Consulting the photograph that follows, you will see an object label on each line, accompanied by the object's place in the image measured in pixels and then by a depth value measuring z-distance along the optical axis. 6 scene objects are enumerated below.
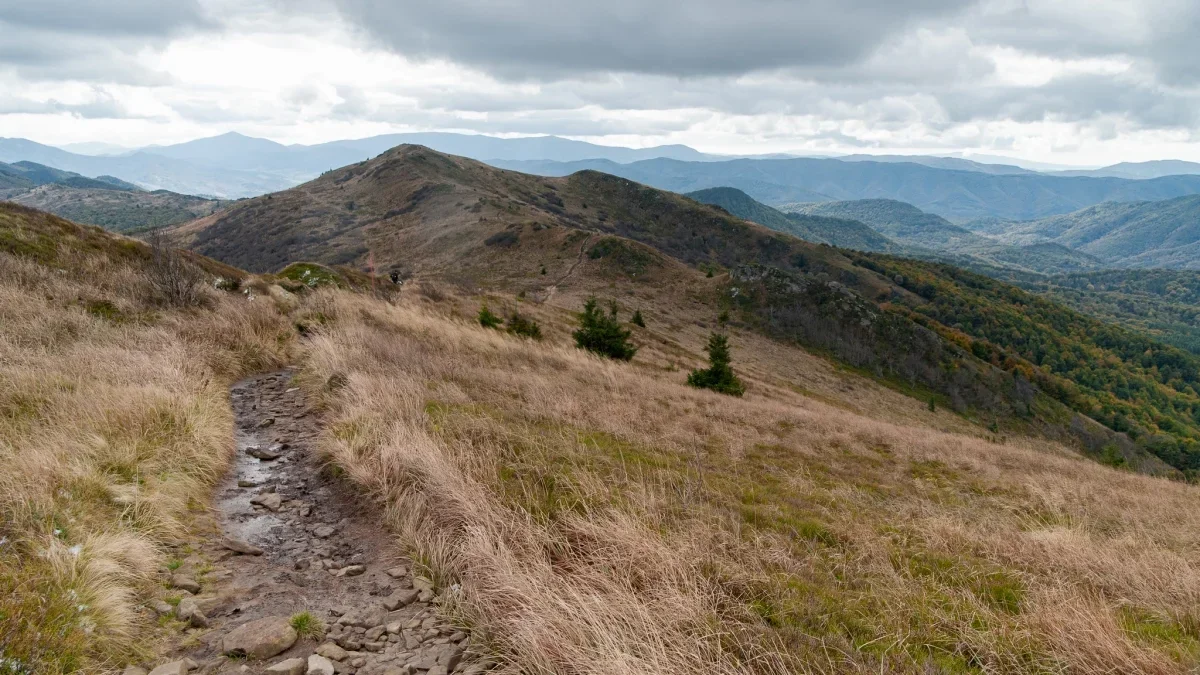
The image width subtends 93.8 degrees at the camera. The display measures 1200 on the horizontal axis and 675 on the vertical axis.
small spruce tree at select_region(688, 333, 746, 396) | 21.50
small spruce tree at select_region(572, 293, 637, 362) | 23.31
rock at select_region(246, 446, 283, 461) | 7.21
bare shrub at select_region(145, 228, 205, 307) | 12.69
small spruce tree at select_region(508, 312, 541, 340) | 23.06
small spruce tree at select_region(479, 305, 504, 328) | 21.76
